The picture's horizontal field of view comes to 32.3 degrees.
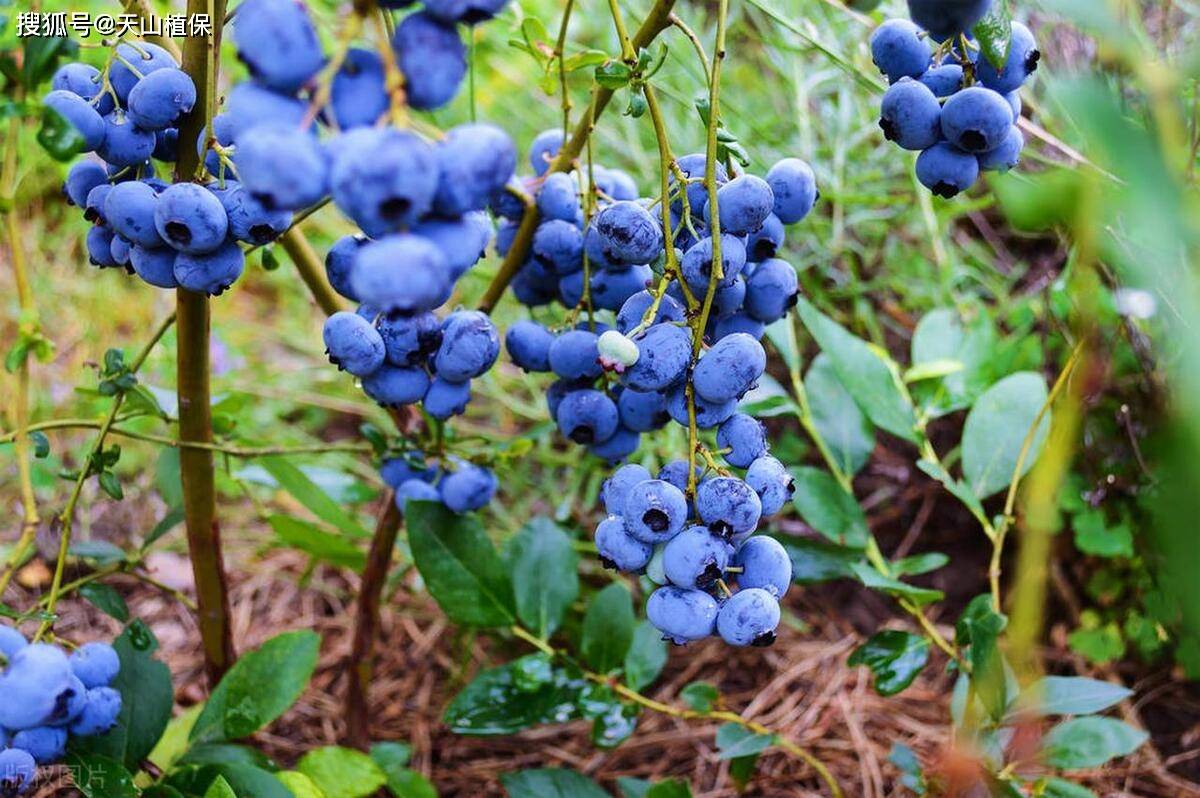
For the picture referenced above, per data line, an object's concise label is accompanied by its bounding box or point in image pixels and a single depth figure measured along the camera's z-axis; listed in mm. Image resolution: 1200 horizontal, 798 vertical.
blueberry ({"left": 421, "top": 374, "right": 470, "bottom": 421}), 512
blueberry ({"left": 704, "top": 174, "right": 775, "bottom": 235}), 456
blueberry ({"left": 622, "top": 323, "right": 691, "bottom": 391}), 451
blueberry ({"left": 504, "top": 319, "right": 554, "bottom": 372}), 519
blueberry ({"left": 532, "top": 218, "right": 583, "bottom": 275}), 511
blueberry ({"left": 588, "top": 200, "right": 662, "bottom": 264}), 466
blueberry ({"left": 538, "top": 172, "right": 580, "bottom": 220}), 513
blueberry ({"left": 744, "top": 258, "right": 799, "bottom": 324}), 481
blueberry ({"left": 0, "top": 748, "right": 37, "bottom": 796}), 469
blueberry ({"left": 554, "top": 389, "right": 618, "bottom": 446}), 504
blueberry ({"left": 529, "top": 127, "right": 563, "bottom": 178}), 549
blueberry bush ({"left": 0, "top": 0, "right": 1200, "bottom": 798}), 381
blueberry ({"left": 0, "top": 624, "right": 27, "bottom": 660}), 481
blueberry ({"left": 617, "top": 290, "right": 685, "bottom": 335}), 466
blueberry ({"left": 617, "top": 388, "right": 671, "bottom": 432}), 503
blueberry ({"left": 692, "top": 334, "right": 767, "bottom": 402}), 450
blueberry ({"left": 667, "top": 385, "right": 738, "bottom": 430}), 461
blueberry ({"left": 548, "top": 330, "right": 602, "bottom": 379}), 500
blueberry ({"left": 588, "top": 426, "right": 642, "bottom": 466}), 517
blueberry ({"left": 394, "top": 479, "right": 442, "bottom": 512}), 562
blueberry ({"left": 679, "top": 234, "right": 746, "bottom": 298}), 458
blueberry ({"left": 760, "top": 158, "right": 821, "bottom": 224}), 487
